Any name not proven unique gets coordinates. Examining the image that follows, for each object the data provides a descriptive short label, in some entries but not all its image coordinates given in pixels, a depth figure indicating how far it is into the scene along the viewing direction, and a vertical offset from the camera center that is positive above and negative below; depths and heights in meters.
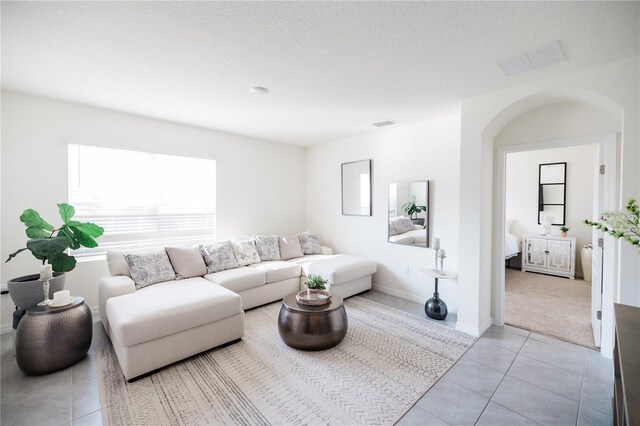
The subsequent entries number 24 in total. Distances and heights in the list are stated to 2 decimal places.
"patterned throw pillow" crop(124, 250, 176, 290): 3.04 -0.69
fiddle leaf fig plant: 2.36 -0.27
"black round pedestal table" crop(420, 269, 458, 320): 3.29 -1.17
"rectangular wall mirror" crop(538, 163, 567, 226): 5.19 +0.35
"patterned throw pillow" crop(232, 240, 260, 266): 4.01 -0.66
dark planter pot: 2.48 -0.77
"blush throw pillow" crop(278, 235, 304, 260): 4.57 -0.66
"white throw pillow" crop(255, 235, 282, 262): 4.34 -0.63
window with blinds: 3.36 +0.16
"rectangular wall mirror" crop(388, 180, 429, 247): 3.83 -0.06
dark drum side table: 2.16 -1.06
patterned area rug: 1.83 -1.37
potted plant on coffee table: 2.77 -0.89
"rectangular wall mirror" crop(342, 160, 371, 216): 4.53 +0.36
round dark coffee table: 2.54 -1.11
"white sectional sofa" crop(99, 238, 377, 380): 2.18 -0.94
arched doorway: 2.42 +0.59
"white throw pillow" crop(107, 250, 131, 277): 3.05 -0.63
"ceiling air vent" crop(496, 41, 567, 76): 2.02 +1.18
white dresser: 4.91 -0.85
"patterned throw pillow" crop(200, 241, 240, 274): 3.65 -0.66
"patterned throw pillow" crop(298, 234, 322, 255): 4.85 -0.63
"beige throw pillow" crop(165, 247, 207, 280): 3.39 -0.68
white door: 2.55 -0.45
